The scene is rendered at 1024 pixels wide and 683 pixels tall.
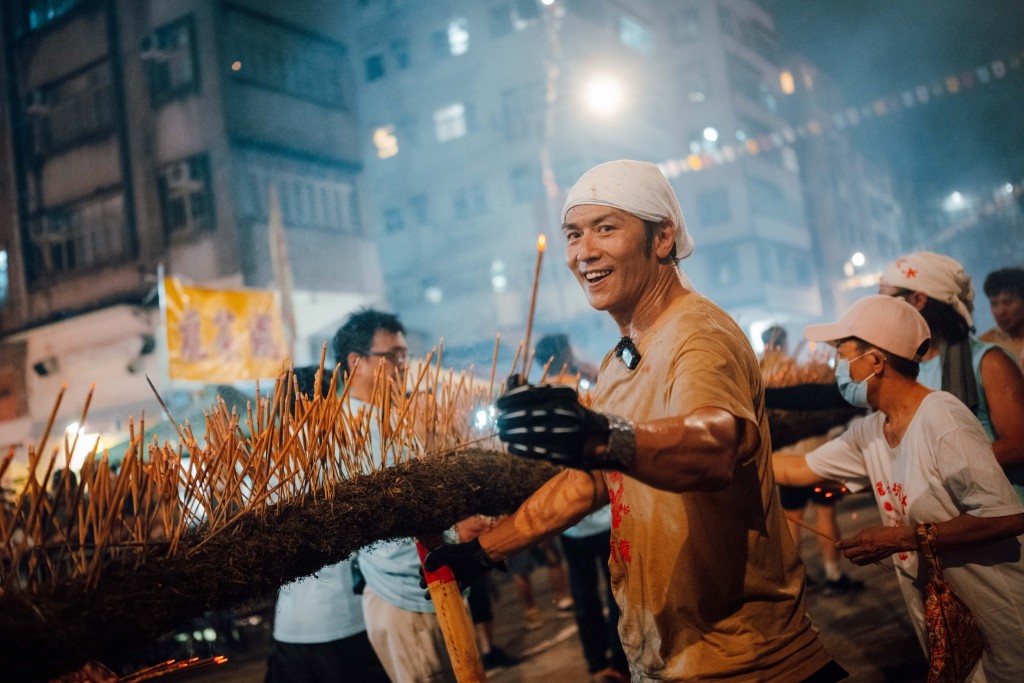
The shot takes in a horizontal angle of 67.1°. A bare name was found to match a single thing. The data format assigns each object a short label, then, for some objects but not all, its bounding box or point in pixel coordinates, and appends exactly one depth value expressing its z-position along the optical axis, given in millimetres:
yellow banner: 11711
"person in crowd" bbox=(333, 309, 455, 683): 3225
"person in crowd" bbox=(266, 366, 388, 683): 3459
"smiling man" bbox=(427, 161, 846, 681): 1645
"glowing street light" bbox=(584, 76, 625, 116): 31438
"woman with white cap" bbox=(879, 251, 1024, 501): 3256
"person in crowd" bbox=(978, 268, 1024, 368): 5309
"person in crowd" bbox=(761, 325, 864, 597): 6598
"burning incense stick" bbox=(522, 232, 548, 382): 1959
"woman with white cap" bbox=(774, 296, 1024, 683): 2582
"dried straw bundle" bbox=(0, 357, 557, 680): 1813
